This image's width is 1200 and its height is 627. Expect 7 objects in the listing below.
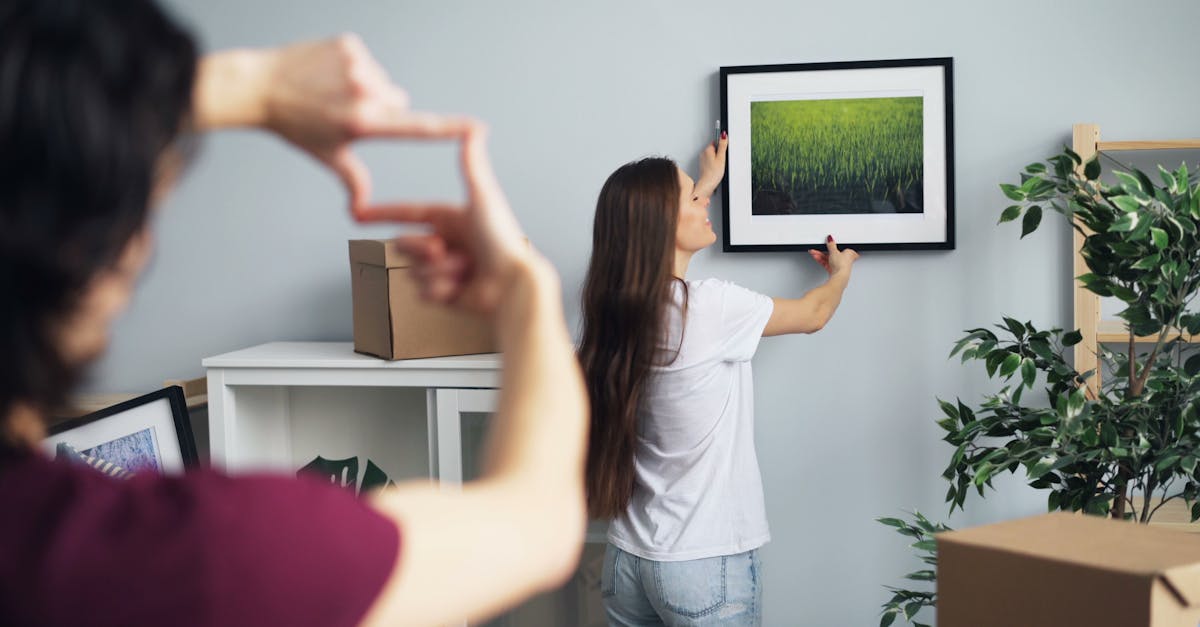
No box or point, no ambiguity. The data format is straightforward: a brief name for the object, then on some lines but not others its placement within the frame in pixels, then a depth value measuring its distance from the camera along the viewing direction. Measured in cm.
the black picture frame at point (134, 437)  164
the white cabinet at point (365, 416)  230
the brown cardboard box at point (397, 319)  227
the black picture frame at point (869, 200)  242
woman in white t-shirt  204
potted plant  185
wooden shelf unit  231
